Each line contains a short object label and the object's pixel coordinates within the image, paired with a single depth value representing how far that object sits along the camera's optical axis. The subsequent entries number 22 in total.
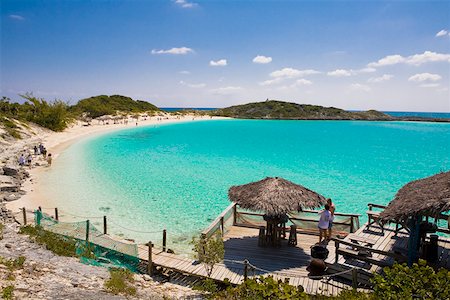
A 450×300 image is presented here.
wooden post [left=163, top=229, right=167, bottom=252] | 12.11
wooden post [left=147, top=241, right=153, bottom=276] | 10.41
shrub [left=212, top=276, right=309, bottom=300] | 5.45
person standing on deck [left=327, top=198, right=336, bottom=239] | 11.98
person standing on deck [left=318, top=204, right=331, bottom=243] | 11.71
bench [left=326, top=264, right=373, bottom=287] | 8.84
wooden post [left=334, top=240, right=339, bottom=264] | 9.65
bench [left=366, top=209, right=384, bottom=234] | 11.51
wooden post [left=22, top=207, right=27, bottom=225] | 14.19
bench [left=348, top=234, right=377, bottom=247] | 10.14
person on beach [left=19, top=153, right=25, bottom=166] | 28.18
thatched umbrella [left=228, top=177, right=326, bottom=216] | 11.16
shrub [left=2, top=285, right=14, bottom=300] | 6.95
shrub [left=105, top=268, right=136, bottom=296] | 8.59
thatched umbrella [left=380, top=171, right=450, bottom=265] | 8.27
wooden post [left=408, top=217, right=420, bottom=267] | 9.06
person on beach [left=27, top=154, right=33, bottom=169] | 29.13
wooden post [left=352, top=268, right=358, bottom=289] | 8.41
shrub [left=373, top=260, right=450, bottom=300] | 5.13
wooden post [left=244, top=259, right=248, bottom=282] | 9.03
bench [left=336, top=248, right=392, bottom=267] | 9.20
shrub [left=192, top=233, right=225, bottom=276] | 8.98
